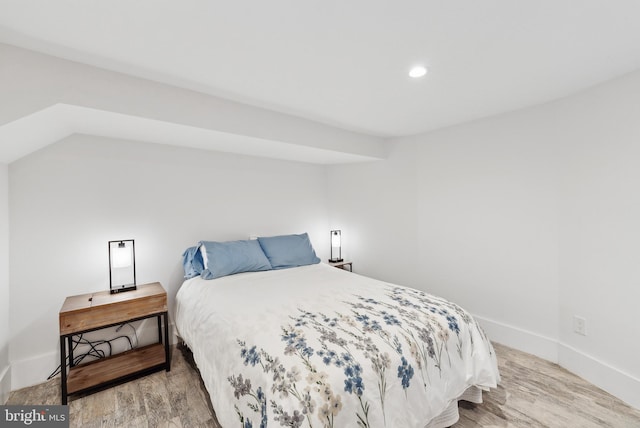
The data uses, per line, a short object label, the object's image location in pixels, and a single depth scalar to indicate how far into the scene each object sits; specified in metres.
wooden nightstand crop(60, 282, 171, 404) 1.95
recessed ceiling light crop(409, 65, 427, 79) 1.77
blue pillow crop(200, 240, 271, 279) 2.62
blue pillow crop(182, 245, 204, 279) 2.72
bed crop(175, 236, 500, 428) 1.23
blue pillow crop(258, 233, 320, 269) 3.09
